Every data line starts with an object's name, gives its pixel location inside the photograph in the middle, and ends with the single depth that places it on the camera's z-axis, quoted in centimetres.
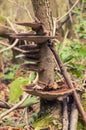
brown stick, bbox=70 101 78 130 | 134
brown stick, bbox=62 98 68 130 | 135
